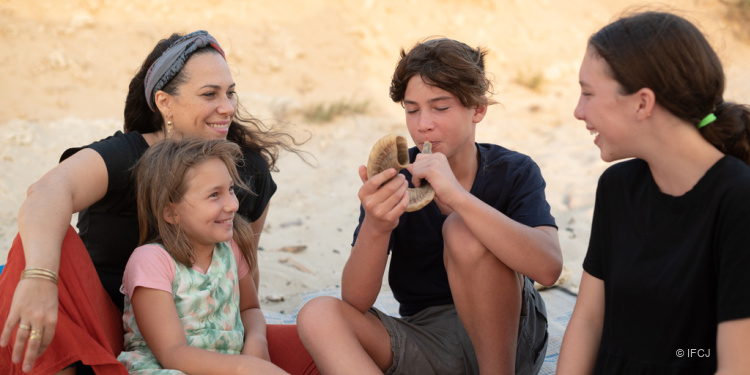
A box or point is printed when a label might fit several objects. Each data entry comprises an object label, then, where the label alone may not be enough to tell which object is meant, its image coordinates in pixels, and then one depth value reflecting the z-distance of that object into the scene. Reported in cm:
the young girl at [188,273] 250
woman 228
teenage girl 197
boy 260
